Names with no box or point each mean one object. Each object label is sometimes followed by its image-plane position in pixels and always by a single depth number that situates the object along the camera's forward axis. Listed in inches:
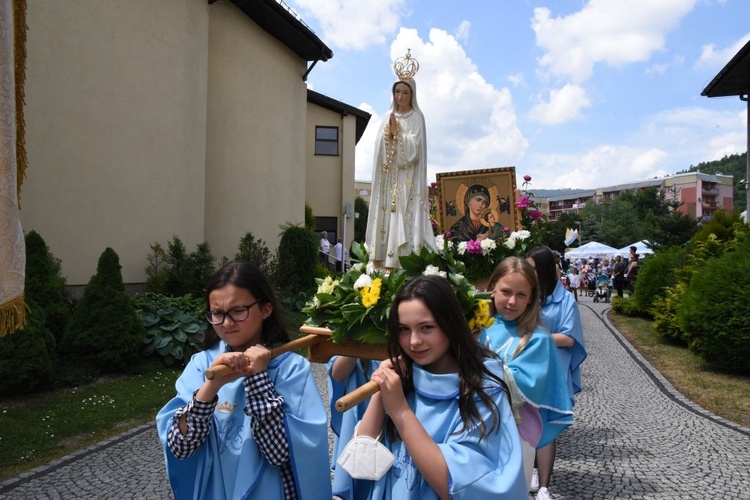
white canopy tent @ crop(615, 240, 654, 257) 1368.1
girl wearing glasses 86.4
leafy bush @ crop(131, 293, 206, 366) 329.7
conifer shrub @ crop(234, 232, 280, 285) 521.3
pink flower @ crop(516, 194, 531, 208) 280.8
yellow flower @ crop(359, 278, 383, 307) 103.9
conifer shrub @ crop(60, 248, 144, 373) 296.0
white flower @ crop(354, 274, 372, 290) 110.3
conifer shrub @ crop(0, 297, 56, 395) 244.1
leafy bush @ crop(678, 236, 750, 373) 326.6
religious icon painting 277.6
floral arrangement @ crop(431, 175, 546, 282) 229.8
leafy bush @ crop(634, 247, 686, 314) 553.6
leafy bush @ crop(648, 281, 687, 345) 448.1
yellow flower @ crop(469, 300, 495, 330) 107.0
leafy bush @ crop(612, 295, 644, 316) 677.3
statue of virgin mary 209.2
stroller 983.6
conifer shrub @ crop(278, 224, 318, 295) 550.6
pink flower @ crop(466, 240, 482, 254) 229.8
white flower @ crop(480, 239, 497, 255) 231.8
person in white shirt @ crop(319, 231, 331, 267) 817.5
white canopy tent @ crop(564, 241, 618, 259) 1389.0
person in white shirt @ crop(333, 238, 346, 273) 817.3
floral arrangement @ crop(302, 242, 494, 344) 104.6
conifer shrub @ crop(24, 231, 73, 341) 282.0
